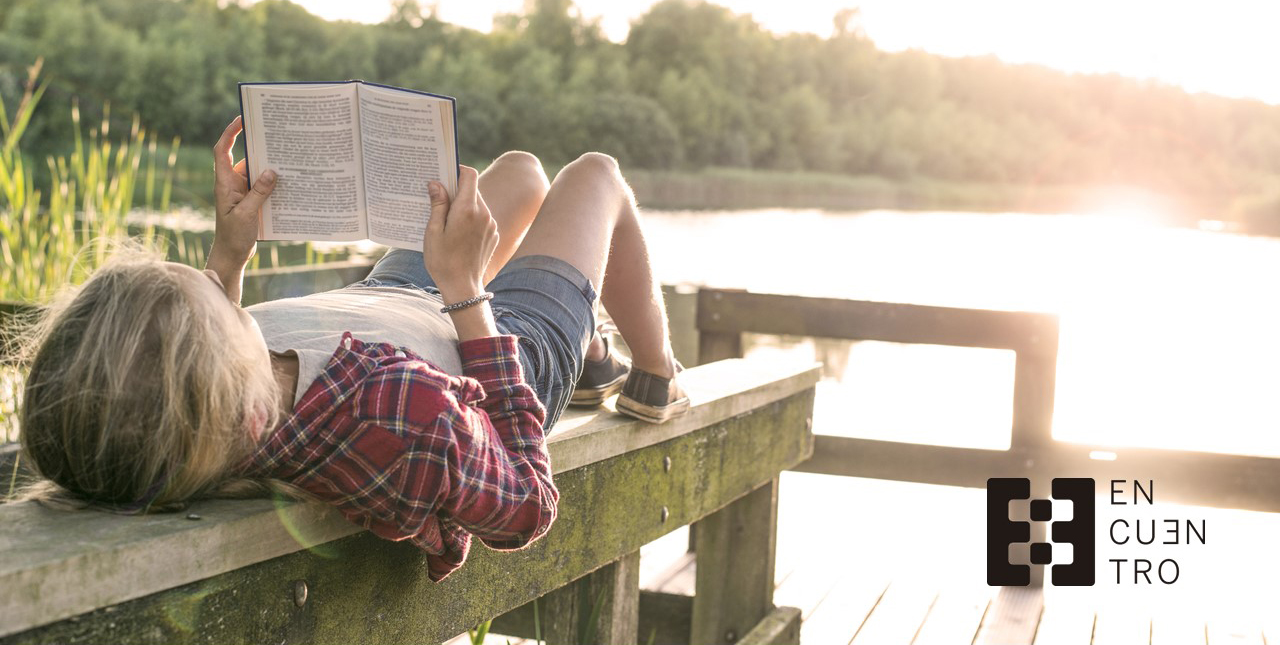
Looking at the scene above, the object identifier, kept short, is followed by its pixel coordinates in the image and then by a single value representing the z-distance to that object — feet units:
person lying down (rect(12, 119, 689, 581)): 4.26
